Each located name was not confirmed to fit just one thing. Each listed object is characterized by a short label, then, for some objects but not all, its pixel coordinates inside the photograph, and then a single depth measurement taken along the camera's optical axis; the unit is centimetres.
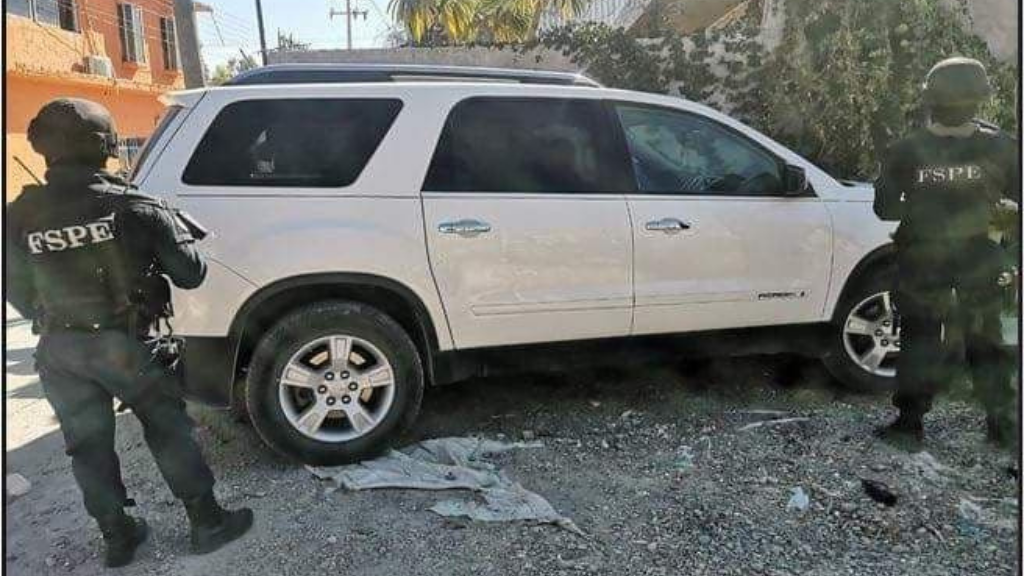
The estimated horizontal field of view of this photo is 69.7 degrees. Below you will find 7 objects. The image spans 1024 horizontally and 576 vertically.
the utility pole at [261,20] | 1012
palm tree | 1534
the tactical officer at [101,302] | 249
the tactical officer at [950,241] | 326
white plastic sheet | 303
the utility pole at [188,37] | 947
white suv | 324
